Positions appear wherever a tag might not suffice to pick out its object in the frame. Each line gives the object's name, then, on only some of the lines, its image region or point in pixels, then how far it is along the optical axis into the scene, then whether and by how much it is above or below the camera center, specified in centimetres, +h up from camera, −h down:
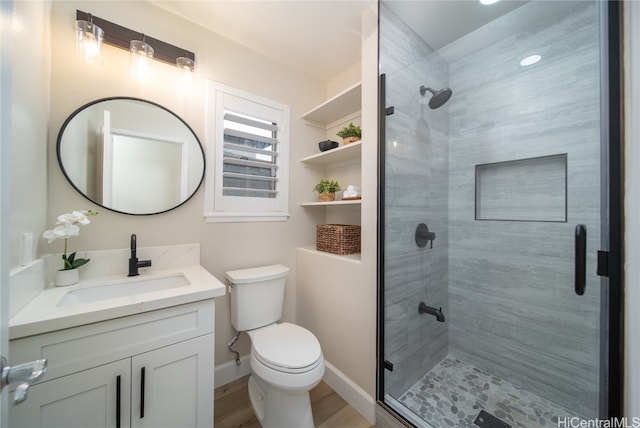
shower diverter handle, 163 -13
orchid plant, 109 -8
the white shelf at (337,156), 167 +47
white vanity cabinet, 81 -62
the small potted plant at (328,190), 189 +20
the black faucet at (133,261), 131 -26
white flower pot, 114 -31
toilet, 118 -74
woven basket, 172 -17
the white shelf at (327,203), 159 +9
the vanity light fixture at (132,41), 129 +102
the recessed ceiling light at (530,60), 152 +102
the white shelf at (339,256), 158 -29
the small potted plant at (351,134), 172 +60
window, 166 +44
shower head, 169 +86
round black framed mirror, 126 +34
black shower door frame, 80 +3
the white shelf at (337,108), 170 +86
